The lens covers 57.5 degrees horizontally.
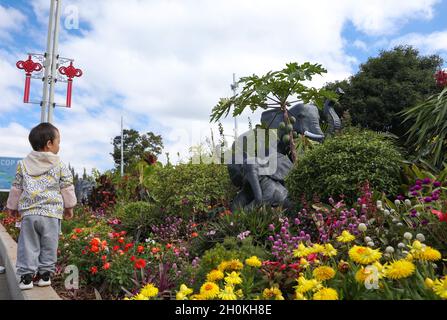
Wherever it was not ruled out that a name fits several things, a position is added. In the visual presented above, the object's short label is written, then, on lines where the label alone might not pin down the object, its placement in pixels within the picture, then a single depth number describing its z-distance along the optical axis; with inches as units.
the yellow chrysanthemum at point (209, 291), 81.7
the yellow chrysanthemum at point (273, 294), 84.0
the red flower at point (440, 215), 107.6
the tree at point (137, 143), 1755.4
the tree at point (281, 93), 219.6
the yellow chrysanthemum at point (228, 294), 83.6
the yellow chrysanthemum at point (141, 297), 87.2
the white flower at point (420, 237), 95.6
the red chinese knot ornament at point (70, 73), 505.4
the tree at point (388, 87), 840.3
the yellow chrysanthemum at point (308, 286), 79.4
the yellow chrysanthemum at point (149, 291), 89.8
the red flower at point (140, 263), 129.3
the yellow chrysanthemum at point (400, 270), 75.5
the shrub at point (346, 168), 178.4
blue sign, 682.8
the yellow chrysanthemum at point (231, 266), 99.3
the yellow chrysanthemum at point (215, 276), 91.4
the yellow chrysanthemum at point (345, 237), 98.0
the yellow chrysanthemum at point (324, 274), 81.9
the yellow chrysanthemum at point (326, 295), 73.9
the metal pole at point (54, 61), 489.7
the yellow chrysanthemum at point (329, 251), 94.8
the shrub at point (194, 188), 275.1
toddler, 147.8
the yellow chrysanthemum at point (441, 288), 69.2
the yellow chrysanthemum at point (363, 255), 81.2
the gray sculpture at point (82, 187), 621.0
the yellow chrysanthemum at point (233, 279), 88.7
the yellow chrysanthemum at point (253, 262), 96.2
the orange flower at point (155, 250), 165.2
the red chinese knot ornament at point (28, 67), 498.1
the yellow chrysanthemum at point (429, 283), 73.5
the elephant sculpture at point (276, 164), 224.5
